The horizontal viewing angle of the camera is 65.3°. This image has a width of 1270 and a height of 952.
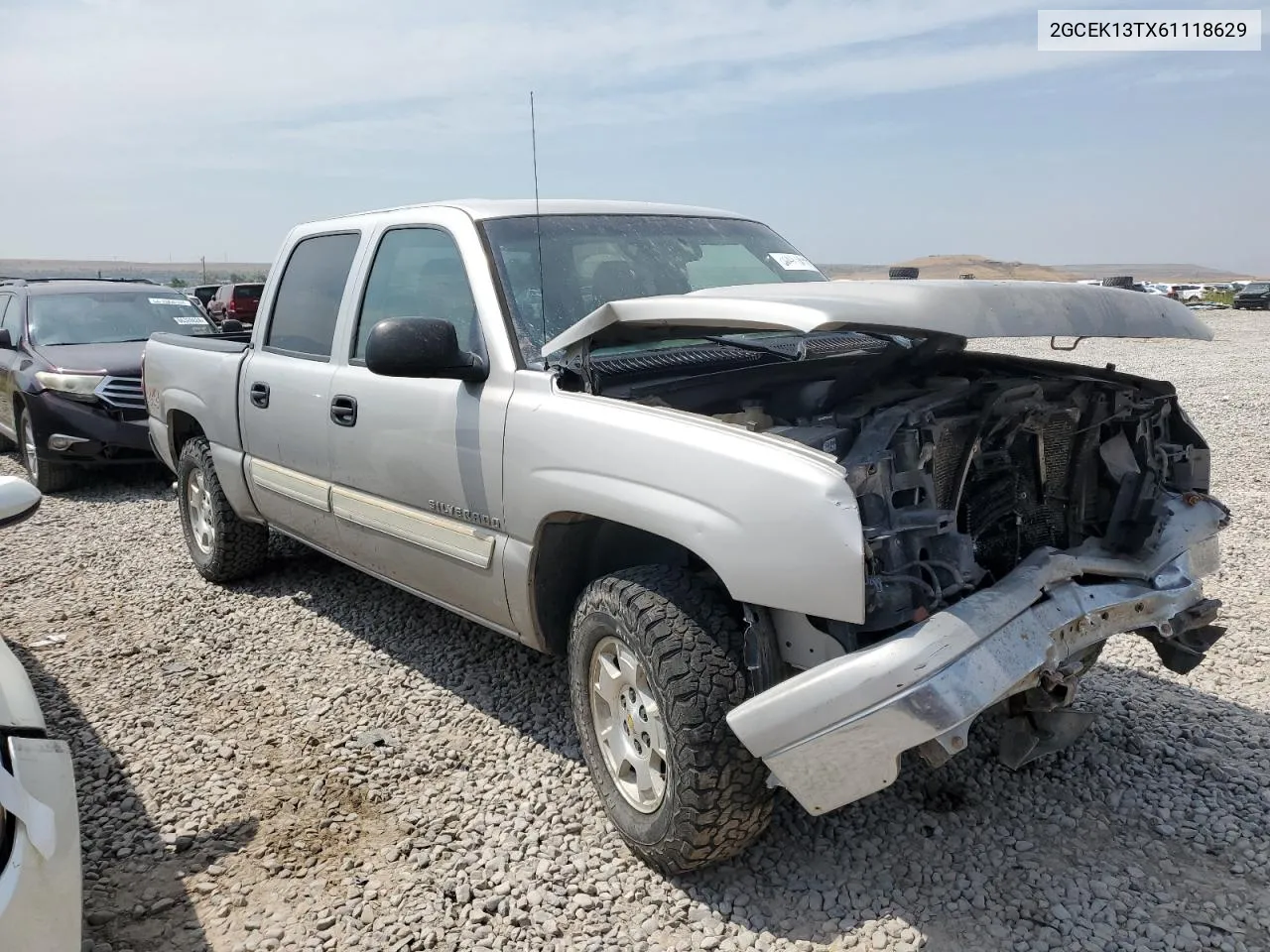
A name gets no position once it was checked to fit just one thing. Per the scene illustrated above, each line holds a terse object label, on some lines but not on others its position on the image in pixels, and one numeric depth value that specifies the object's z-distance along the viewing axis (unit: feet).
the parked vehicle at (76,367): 26.99
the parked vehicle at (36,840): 6.51
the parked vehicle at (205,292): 81.41
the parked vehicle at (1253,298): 111.34
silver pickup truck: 7.80
